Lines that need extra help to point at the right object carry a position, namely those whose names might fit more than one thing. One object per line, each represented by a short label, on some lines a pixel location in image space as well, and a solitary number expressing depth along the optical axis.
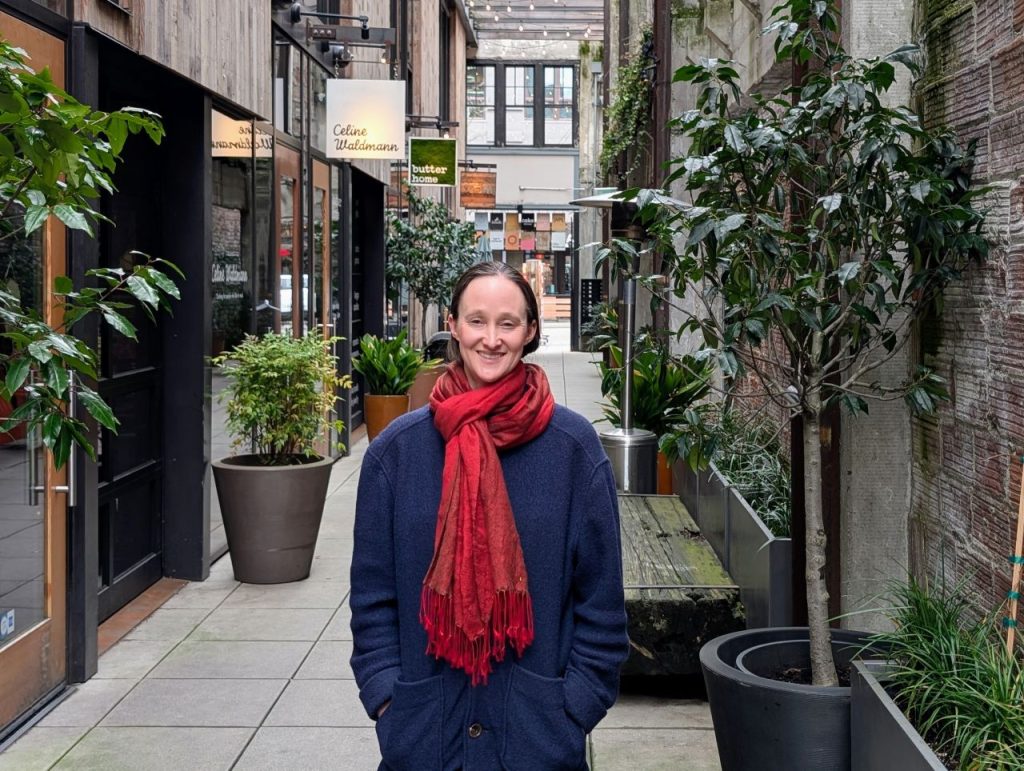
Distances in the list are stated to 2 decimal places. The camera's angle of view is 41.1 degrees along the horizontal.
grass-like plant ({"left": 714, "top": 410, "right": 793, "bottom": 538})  6.39
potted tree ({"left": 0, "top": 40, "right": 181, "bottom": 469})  2.77
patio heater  8.60
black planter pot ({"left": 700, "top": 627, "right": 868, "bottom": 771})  3.82
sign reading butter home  19.86
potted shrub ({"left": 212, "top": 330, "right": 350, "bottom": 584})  8.04
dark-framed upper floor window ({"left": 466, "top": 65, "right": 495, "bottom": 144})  47.09
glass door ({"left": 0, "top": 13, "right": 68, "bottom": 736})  5.34
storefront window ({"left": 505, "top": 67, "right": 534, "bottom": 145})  47.09
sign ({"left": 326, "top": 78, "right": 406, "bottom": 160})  12.73
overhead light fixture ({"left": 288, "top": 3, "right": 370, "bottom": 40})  10.99
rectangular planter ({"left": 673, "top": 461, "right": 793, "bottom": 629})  5.29
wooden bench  5.65
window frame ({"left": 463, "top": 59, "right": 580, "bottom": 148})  46.81
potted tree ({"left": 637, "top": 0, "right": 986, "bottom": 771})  3.95
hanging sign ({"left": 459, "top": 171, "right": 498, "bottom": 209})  28.38
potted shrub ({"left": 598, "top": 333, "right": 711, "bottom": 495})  9.17
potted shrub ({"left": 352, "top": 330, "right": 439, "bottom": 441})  14.42
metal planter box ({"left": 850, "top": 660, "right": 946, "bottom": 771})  3.04
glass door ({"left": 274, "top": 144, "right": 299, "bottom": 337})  11.03
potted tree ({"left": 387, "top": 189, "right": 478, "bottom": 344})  19.03
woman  2.71
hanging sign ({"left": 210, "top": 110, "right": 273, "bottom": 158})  8.90
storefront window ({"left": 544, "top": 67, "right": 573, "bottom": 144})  47.19
